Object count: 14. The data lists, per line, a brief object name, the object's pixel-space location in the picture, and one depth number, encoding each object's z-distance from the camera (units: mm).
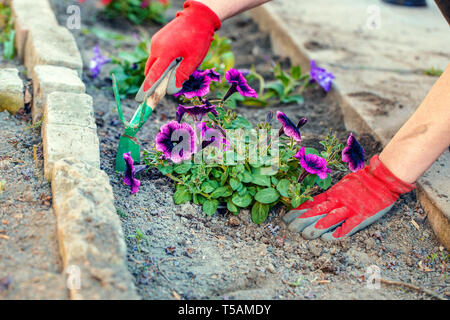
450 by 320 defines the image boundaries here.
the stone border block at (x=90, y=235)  1368
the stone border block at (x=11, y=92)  2238
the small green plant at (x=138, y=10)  4062
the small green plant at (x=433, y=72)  3170
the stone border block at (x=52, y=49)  2506
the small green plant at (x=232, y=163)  1960
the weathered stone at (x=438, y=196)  1970
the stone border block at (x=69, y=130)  1853
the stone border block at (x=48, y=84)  2229
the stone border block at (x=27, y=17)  2855
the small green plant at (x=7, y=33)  2852
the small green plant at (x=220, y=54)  3059
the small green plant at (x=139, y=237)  1769
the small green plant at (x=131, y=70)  2805
